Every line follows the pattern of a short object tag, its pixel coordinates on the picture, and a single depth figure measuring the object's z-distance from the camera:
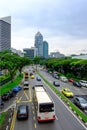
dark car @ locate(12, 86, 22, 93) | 20.59
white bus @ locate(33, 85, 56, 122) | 10.46
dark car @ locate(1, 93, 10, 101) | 17.08
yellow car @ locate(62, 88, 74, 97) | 18.18
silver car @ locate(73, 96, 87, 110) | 13.63
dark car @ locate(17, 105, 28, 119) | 11.40
